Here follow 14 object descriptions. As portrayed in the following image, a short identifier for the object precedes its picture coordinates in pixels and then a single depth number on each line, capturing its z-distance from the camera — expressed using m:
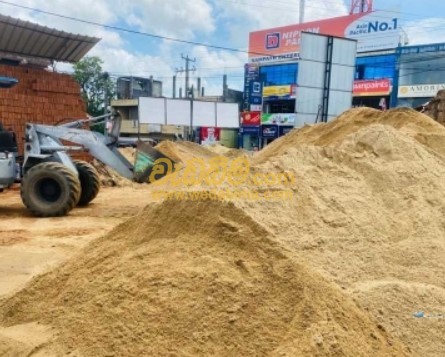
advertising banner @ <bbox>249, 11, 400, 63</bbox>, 30.05
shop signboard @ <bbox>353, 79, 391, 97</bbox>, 27.81
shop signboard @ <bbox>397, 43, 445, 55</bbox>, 26.27
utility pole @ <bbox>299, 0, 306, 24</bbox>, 37.53
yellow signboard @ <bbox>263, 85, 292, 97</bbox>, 32.49
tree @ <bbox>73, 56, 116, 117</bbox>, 40.25
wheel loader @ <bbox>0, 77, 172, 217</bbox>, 8.22
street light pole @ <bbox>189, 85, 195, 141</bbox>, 16.88
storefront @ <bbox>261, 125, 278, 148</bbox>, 32.34
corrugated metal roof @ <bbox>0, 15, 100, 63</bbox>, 13.27
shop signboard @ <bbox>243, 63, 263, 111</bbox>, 34.66
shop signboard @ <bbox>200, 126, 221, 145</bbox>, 32.56
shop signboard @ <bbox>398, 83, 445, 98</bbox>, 25.61
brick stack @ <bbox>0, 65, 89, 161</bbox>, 12.52
